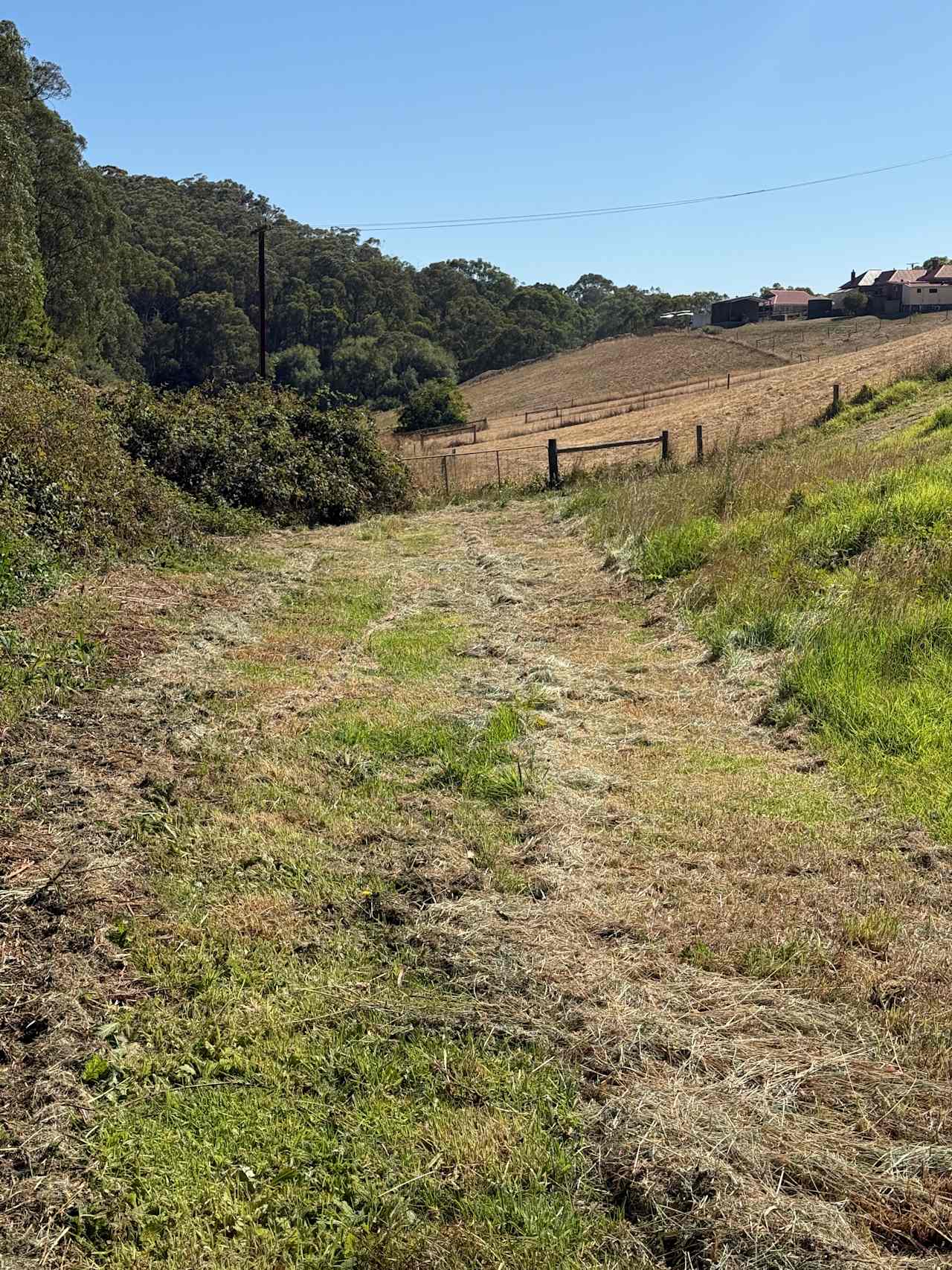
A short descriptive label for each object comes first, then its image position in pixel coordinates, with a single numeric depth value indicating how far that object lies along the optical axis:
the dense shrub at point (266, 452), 15.86
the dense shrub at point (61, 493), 9.59
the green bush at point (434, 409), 60.72
